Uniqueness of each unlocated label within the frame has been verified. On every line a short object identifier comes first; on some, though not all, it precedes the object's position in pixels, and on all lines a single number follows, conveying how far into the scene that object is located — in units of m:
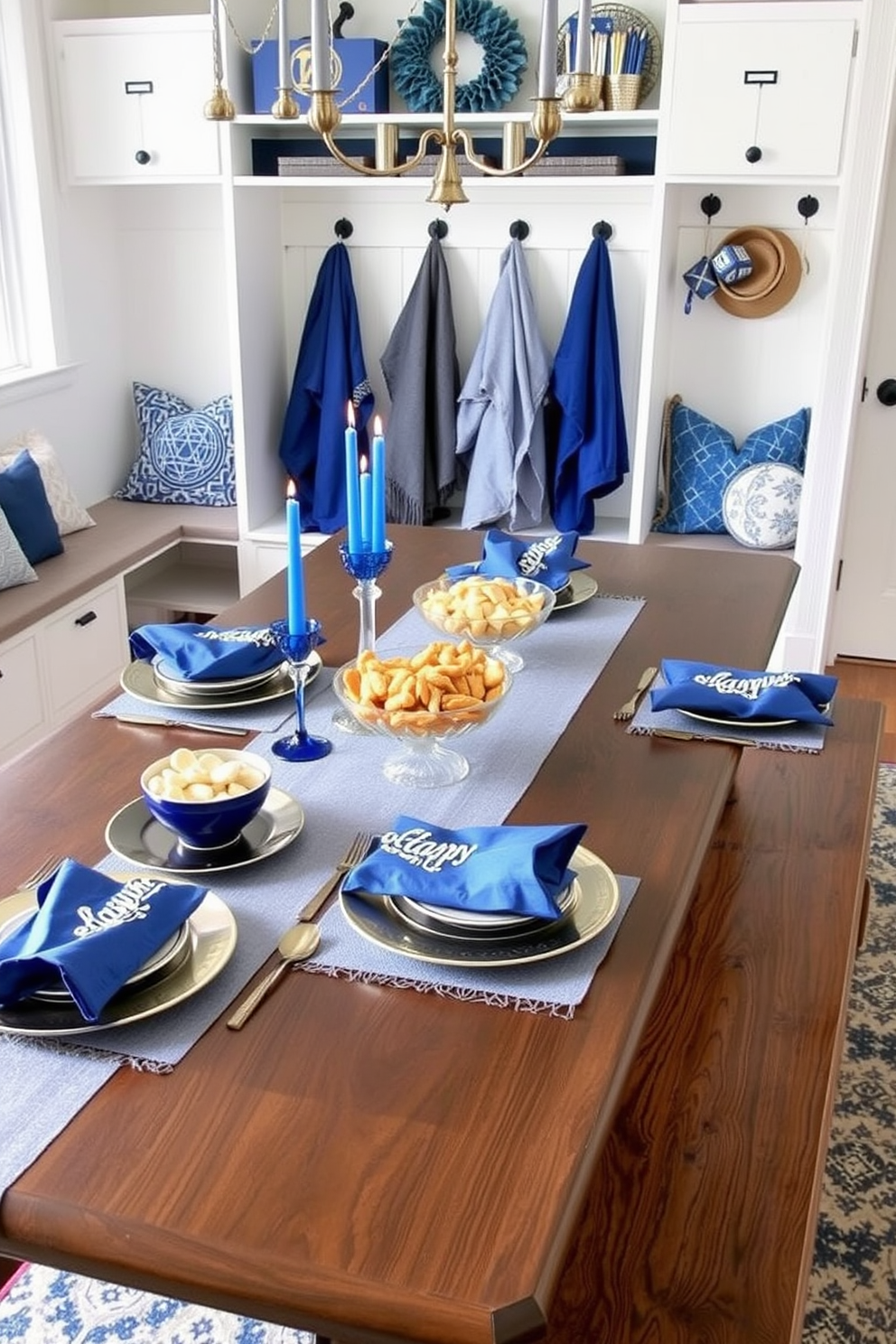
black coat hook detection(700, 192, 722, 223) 3.97
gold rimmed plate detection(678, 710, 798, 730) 1.95
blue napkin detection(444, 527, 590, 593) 2.40
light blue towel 3.97
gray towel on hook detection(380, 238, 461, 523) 4.09
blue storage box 3.72
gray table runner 1.21
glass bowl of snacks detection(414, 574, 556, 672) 2.04
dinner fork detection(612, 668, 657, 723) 1.97
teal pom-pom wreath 3.75
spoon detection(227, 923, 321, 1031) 1.30
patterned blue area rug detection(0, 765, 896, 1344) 1.93
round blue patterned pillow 3.96
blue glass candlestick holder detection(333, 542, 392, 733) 1.93
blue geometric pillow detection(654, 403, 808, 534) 4.06
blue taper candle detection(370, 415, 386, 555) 1.88
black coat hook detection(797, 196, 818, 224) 3.89
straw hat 3.93
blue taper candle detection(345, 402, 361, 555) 1.88
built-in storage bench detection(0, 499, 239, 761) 3.49
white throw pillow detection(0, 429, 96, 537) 3.93
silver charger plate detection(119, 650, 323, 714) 1.99
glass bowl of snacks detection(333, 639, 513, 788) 1.67
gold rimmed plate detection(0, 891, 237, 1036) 1.25
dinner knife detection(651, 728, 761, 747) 1.92
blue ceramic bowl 1.52
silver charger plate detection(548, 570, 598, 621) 2.41
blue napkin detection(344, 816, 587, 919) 1.38
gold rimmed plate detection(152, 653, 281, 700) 2.00
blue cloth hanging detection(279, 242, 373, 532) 4.17
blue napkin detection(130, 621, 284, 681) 2.00
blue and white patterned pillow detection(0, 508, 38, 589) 3.54
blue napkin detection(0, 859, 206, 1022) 1.25
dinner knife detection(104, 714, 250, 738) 1.92
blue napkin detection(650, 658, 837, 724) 1.94
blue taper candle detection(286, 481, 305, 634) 1.73
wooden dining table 1.01
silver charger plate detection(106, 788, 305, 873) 1.55
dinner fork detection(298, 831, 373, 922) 1.47
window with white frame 3.85
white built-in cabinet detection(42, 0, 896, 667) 3.44
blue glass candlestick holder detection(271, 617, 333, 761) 1.79
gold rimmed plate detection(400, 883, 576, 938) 1.38
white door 4.07
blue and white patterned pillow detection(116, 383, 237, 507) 4.40
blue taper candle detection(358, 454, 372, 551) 1.93
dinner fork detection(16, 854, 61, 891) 1.51
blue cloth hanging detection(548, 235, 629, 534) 3.93
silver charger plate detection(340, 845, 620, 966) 1.37
